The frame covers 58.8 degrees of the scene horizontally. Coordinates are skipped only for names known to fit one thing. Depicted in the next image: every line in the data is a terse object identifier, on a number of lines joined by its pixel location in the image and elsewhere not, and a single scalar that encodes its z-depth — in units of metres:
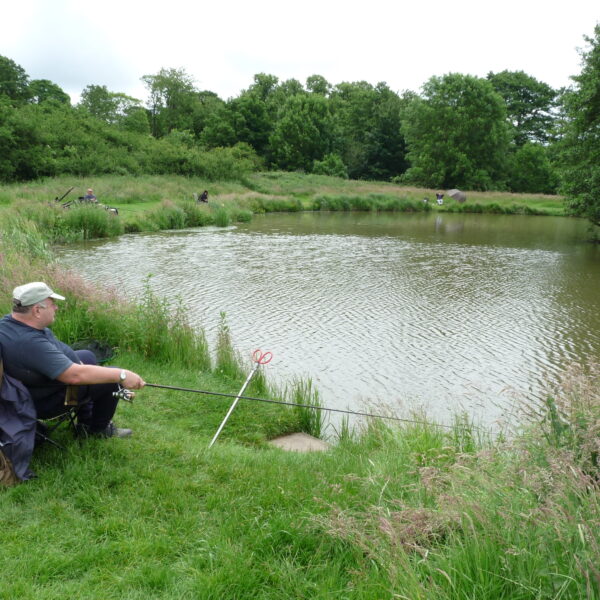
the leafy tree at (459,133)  57.69
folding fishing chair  3.83
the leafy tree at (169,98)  71.88
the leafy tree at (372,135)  67.50
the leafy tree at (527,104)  69.38
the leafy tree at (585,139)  22.00
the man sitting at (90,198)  23.52
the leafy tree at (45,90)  61.50
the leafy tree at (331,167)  60.22
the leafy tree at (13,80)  51.19
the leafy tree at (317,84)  85.00
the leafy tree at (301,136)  64.25
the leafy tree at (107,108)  60.74
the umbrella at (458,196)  46.93
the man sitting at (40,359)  3.60
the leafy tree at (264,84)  79.88
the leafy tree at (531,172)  60.72
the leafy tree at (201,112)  69.31
